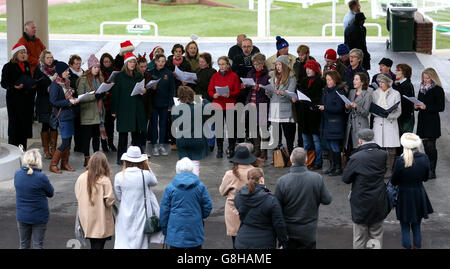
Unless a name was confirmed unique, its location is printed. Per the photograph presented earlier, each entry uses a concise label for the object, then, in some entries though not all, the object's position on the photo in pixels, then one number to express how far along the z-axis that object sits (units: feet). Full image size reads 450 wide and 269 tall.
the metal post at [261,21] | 101.00
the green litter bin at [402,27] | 83.61
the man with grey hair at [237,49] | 53.93
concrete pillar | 56.70
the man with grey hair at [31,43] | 54.39
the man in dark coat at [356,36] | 61.93
